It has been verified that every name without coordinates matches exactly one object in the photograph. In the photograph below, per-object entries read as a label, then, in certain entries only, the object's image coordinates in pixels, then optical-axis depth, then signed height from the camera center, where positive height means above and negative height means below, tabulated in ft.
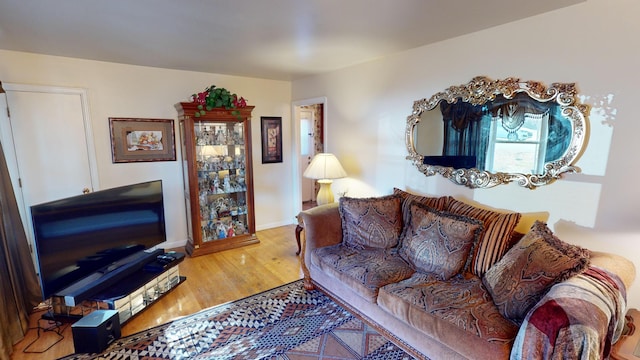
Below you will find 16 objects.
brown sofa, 4.42 -2.76
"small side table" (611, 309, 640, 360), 4.72 -3.33
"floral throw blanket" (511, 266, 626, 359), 4.04 -2.54
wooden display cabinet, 12.10 -1.65
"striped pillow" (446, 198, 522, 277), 6.87 -2.31
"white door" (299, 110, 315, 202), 20.04 -0.17
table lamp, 11.59 -1.27
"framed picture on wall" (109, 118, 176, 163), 11.51 -0.06
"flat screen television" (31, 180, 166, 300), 6.95 -2.43
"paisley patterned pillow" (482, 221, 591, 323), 5.12 -2.32
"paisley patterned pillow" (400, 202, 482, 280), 7.04 -2.48
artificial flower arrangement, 11.82 +1.53
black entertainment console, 7.56 -3.92
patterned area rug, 6.86 -4.79
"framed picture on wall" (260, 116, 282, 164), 15.01 -0.03
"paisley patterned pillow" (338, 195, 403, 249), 8.70 -2.41
